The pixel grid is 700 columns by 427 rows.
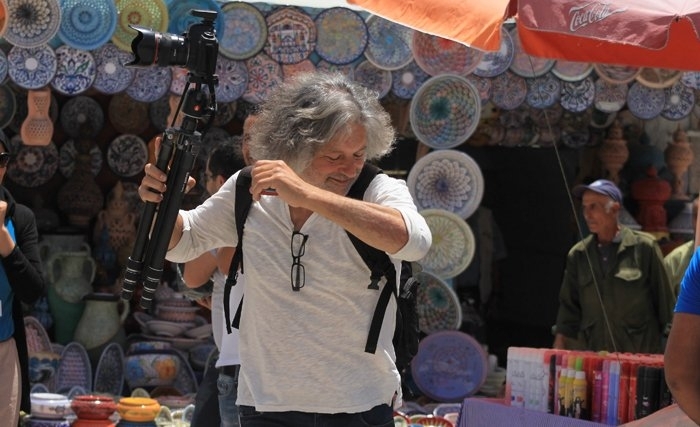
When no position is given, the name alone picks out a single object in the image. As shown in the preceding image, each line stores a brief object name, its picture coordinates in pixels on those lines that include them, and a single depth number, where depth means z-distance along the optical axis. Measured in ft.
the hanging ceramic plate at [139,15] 41.92
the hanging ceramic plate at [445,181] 43.75
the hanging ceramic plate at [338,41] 43.47
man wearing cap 40.45
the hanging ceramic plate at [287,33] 43.47
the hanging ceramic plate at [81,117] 48.52
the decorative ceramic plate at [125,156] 48.93
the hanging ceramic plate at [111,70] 42.65
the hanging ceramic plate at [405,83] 44.08
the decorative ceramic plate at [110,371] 45.83
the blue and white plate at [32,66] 41.74
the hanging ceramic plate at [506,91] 44.97
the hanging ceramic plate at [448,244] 43.42
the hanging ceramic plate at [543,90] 45.30
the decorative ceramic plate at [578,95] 45.63
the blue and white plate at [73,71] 42.15
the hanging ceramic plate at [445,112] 43.98
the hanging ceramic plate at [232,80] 43.24
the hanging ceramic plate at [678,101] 46.51
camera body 18.06
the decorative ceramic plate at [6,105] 44.97
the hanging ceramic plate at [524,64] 44.46
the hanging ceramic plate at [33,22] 41.08
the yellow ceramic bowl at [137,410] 38.03
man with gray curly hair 18.72
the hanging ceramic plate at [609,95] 46.21
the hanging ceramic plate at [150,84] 43.42
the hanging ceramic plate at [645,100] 46.51
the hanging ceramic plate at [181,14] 42.12
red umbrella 30.04
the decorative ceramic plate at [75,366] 45.42
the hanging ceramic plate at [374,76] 43.90
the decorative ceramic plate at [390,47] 43.54
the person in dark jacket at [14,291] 30.59
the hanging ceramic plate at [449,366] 44.81
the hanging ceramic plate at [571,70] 44.94
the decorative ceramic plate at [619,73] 45.52
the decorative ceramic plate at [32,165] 48.01
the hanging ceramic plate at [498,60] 44.31
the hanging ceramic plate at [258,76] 43.37
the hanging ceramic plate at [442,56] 43.49
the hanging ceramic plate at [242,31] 43.11
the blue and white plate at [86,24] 41.54
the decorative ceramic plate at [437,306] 44.15
